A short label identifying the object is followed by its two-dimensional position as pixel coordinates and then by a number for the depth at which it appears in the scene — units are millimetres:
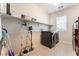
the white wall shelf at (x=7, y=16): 2168
